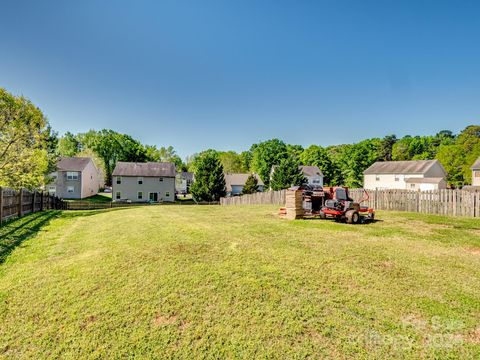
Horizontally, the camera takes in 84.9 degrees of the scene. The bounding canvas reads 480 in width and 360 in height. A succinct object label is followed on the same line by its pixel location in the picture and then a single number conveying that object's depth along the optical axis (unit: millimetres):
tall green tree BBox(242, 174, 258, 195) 47719
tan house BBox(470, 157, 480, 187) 42531
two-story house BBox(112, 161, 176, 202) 44688
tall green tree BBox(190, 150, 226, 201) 38219
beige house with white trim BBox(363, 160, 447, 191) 45281
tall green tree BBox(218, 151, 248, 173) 89312
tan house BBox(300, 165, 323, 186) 64812
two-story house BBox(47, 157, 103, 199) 45344
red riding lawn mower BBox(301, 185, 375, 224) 11242
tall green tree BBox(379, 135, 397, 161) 90312
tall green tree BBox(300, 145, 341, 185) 71575
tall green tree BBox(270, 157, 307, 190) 39719
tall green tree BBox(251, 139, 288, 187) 68125
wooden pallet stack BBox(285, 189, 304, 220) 11938
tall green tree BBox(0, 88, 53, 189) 17516
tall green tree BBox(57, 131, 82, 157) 74706
